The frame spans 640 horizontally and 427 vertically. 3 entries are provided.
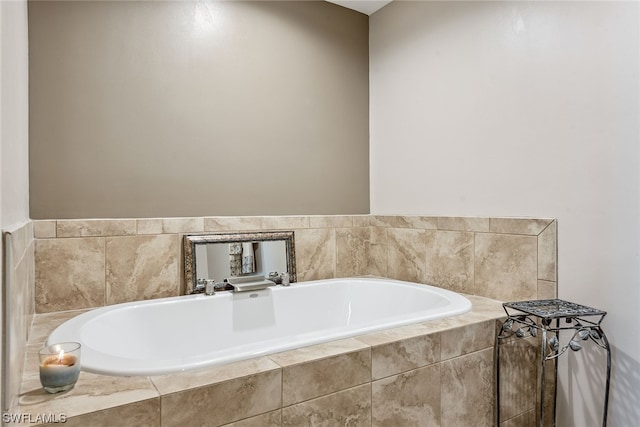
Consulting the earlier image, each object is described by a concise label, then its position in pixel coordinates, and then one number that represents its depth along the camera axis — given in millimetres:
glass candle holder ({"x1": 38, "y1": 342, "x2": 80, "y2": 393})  984
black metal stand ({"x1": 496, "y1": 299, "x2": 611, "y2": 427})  1477
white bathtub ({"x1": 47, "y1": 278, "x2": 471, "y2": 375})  1217
